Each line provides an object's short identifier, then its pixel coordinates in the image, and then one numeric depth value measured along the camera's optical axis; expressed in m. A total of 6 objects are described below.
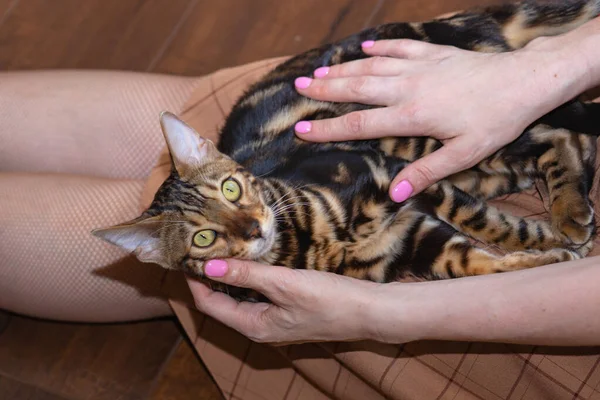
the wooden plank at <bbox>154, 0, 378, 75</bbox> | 1.11
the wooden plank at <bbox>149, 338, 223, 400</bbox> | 0.95
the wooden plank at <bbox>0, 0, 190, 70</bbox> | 1.15
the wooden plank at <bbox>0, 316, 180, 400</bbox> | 0.96
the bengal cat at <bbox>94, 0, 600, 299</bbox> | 0.79
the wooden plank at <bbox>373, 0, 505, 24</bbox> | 1.07
